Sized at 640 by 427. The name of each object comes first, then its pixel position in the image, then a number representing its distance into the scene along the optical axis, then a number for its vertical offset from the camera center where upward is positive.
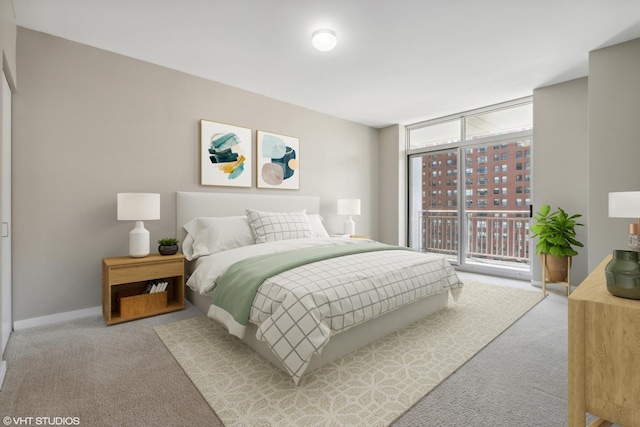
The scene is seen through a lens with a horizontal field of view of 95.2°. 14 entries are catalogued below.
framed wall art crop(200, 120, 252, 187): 3.52 +0.72
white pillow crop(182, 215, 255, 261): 3.04 -0.25
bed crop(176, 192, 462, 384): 1.72 -0.51
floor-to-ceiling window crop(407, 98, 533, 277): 4.38 +0.44
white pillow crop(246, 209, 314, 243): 3.25 -0.16
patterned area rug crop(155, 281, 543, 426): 1.46 -0.99
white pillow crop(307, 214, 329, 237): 3.93 -0.17
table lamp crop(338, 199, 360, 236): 4.68 +0.06
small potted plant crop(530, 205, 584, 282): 3.36 -0.31
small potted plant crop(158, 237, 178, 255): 2.88 -0.34
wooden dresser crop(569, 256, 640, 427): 0.95 -0.49
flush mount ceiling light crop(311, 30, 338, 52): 2.56 +1.54
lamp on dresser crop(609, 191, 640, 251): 2.07 +0.08
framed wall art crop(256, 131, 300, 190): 4.01 +0.74
